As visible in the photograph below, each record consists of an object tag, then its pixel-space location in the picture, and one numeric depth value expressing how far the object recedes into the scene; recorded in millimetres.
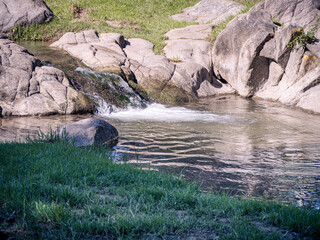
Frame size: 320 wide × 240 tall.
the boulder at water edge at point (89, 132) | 6801
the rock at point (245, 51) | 15401
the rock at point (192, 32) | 19812
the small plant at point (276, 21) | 16438
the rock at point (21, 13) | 18625
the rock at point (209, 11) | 23875
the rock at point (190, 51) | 17703
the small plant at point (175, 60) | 16828
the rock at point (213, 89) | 16391
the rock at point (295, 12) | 15246
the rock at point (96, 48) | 14297
